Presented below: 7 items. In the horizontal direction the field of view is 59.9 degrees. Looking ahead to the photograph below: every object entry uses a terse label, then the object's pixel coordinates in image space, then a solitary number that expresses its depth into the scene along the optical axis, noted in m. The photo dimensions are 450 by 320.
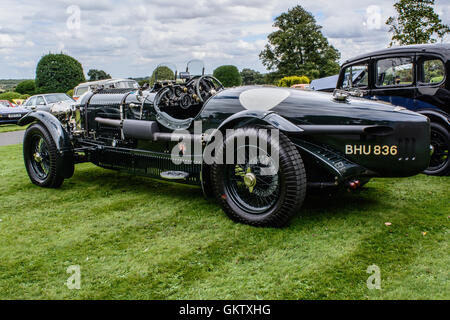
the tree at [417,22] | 15.85
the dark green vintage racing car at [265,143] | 3.47
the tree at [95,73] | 42.23
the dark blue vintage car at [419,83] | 5.69
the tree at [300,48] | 39.94
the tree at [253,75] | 41.20
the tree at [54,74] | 26.77
